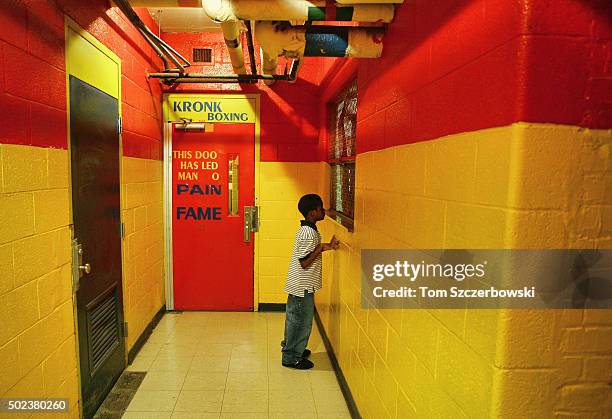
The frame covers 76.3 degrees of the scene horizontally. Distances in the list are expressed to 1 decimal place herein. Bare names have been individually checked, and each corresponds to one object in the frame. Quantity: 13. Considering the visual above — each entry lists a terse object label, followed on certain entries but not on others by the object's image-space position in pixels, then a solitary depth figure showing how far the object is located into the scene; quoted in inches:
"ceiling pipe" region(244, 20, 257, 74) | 102.0
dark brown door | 87.7
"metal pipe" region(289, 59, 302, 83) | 128.5
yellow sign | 161.5
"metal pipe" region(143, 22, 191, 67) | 111.3
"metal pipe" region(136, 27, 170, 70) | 118.6
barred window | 112.6
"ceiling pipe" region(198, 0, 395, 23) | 59.7
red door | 163.9
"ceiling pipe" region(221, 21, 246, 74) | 90.8
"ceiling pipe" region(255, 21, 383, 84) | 71.4
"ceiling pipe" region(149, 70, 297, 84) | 142.7
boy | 113.0
